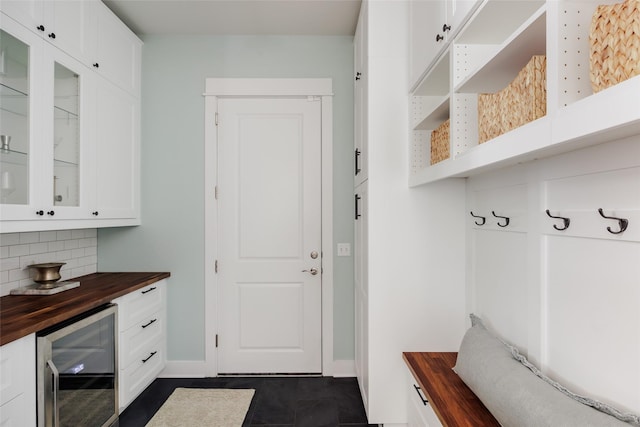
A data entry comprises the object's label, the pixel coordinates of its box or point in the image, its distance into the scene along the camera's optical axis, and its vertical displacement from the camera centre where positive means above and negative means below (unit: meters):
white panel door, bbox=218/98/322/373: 2.79 -0.15
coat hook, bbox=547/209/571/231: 1.16 -0.02
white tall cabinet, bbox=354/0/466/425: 2.02 -0.16
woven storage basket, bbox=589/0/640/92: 0.68 +0.35
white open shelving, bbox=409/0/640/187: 0.72 +0.39
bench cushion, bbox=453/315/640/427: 0.92 -0.54
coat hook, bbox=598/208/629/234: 0.94 -0.02
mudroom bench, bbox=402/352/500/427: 1.25 -0.74
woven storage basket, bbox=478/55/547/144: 0.96 +0.35
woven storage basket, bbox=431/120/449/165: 1.66 +0.37
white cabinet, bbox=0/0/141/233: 1.67 +0.53
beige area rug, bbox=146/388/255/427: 2.17 -1.28
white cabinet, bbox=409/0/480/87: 1.32 +0.84
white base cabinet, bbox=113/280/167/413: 2.20 -0.86
